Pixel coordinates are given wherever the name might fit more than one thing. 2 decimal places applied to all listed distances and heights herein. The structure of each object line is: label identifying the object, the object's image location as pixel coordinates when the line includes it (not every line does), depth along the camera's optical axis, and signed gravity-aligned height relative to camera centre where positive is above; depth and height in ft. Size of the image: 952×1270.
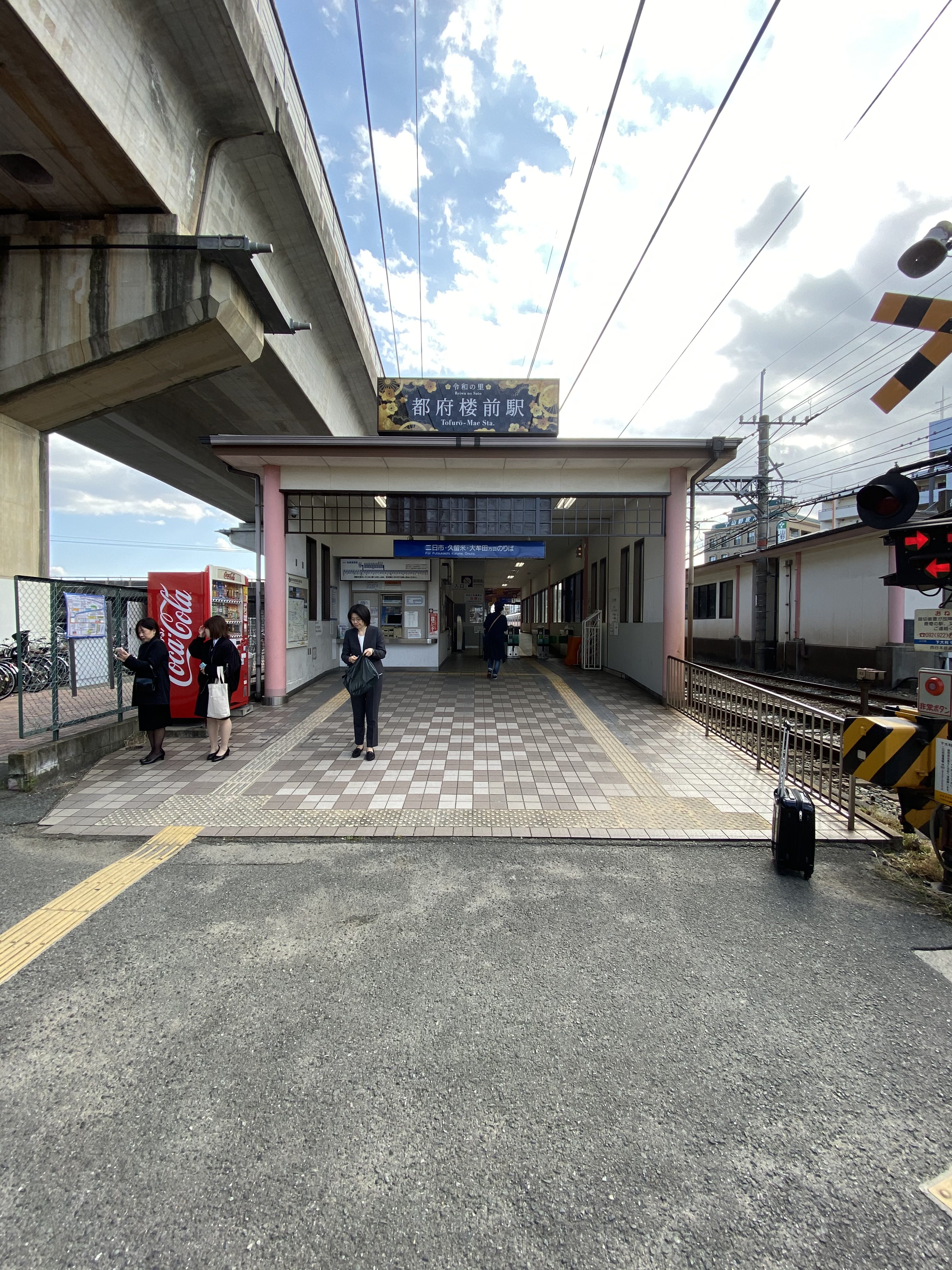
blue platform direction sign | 36.42 +4.75
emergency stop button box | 12.04 -1.71
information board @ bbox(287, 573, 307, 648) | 34.22 +0.41
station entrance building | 31.14 +6.38
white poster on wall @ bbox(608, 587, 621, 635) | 46.29 +0.85
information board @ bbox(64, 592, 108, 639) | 19.65 +0.03
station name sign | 38.83 +15.33
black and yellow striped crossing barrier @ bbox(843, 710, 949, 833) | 12.64 -3.28
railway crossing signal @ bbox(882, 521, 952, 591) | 11.41 +1.37
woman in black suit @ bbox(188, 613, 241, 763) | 20.13 -1.66
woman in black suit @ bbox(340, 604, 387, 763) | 20.47 -1.27
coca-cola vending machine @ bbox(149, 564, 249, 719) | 24.90 +0.17
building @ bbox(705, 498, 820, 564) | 72.23 +14.95
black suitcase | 12.18 -4.92
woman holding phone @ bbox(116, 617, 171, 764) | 19.36 -2.12
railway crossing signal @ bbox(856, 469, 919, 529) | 11.80 +2.62
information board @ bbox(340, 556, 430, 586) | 42.96 +3.84
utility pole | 63.93 +11.66
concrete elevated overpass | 20.43 +18.86
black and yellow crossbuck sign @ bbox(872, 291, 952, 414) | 11.42 +6.18
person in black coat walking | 40.70 -1.71
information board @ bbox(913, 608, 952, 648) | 11.53 -0.17
